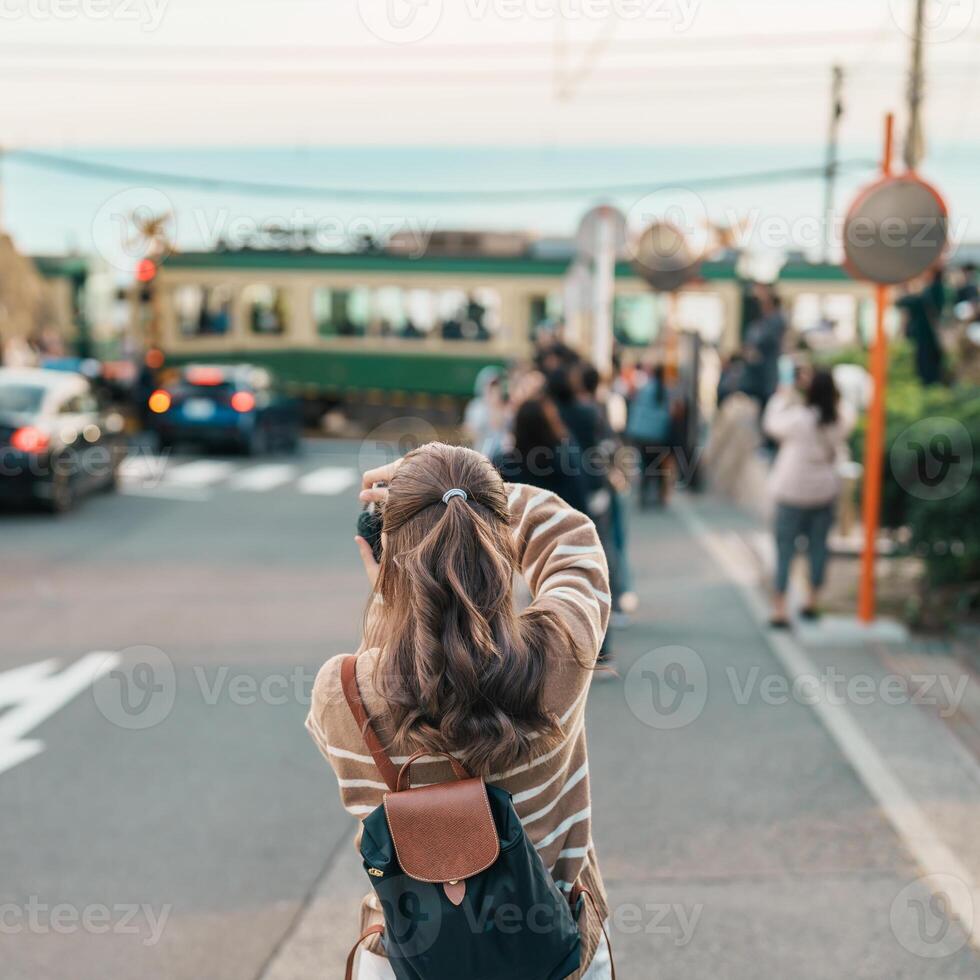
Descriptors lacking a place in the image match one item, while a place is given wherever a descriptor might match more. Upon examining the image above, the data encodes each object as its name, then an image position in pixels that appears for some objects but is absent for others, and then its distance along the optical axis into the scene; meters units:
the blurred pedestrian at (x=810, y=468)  7.97
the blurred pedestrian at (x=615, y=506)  7.80
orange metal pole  7.68
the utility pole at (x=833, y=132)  19.22
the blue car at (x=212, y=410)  19.78
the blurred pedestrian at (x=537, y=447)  6.40
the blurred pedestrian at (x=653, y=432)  14.77
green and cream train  23.80
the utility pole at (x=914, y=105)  13.73
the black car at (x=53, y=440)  12.88
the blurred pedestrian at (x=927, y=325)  11.39
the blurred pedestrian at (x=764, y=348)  14.11
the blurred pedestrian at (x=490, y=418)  9.22
